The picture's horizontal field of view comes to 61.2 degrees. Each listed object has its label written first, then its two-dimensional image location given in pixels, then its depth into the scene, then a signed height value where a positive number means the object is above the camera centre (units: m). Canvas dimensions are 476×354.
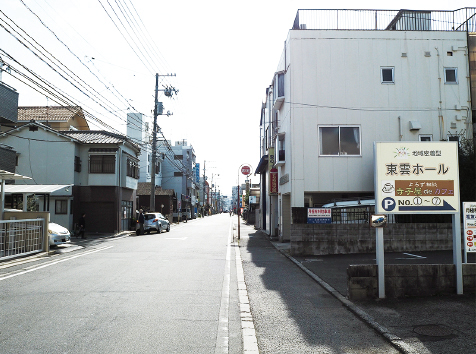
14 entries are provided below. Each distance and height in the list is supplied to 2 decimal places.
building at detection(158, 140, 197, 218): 74.56 +6.05
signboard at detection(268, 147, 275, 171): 25.03 +3.24
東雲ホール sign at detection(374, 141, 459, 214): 7.81 +0.63
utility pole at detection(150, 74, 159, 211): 32.64 +5.65
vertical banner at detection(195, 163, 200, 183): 101.11 +9.67
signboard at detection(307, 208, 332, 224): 15.83 -0.21
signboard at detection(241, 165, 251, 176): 23.50 +2.30
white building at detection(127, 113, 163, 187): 58.22 +6.80
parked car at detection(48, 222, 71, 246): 17.70 -1.18
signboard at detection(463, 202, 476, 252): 7.83 -0.31
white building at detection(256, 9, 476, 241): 18.09 +5.19
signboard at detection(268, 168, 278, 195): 24.73 +1.73
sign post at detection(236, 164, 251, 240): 23.50 +2.31
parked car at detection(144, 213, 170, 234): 30.28 -1.00
